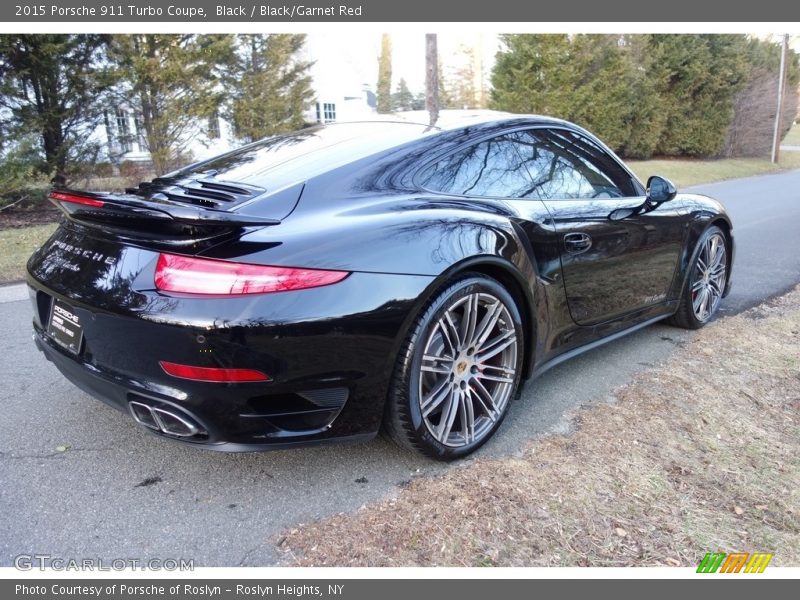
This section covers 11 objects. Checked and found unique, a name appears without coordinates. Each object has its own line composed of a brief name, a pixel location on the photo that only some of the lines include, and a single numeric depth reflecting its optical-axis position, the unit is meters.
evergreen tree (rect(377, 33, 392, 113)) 42.64
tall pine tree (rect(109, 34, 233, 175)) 11.03
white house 11.41
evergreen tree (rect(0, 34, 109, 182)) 9.77
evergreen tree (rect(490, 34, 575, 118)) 19.58
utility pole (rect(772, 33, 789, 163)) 26.83
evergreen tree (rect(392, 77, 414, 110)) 40.50
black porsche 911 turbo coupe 2.10
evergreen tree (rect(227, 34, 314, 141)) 13.57
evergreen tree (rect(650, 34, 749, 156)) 24.89
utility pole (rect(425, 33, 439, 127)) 14.78
